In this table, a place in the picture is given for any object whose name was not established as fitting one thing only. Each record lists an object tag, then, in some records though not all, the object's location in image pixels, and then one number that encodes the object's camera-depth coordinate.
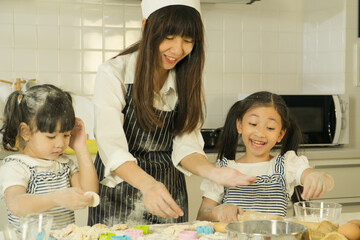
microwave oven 2.89
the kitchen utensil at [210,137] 2.71
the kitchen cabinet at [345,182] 2.78
